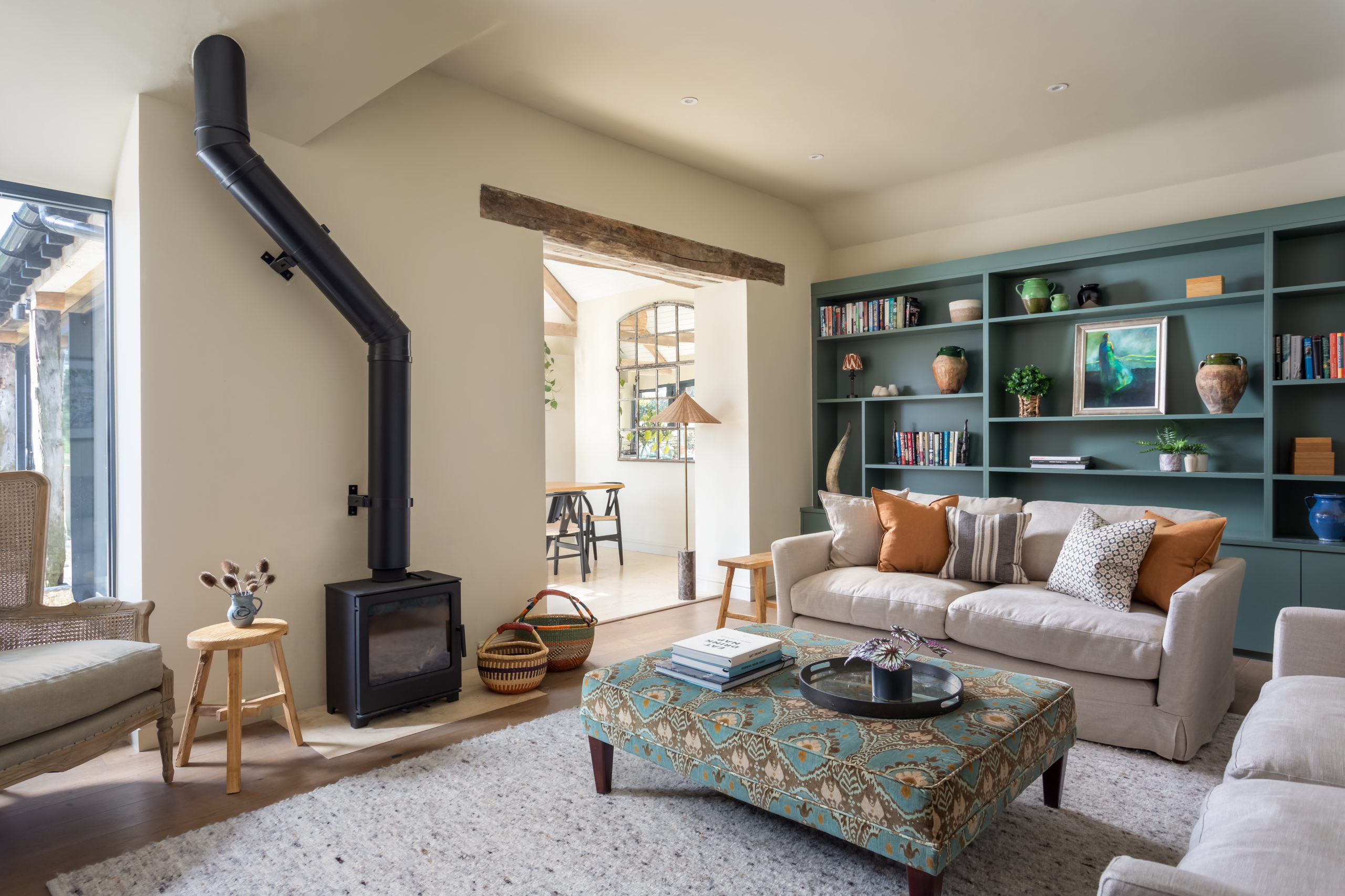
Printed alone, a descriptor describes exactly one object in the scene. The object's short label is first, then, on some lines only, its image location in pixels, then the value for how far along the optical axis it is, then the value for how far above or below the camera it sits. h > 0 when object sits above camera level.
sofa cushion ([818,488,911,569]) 4.01 -0.46
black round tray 2.07 -0.69
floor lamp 5.45 +0.19
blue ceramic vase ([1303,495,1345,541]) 3.86 -0.37
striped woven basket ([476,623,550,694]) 3.49 -0.98
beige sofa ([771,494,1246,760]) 2.73 -0.73
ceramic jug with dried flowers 2.72 -0.48
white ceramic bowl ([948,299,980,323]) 5.26 +0.89
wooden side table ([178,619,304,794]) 2.59 -0.81
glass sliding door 3.19 +0.33
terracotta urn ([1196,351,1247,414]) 4.22 +0.33
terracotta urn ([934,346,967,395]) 5.33 +0.51
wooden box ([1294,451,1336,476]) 4.02 -0.11
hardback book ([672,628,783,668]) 2.38 -0.63
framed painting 4.65 +0.45
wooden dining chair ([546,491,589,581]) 6.39 -0.66
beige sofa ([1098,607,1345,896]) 1.12 -0.66
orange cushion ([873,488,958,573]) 3.80 -0.45
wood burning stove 3.12 -0.80
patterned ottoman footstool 1.76 -0.76
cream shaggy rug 2.02 -1.10
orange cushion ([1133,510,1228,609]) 3.03 -0.44
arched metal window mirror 7.62 +0.73
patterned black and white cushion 3.07 -0.47
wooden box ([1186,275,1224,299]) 4.34 +0.86
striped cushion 3.61 -0.49
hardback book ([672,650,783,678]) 2.36 -0.66
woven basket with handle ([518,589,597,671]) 3.81 -0.91
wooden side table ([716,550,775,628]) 4.31 -0.71
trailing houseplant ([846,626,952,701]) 2.15 -0.61
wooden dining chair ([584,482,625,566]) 6.76 -0.62
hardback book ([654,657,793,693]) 2.34 -0.69
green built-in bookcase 4.10 +0.35
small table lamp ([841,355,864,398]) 5.79 +0.59
